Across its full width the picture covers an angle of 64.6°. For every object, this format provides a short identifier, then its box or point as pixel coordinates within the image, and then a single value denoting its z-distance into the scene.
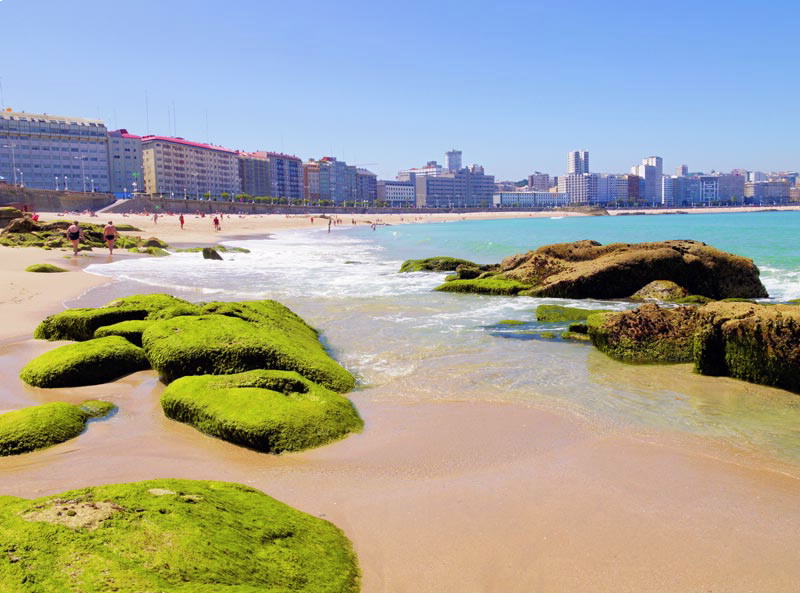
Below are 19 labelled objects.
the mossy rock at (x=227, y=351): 7.70
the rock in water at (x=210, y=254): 30.72
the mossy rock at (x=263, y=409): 5.83
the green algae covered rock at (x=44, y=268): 20.68
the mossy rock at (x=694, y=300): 15.20
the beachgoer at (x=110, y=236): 31.03
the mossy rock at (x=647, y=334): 9.91
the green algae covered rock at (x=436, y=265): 24.78
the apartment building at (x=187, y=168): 172.88
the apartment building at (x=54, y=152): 153.75
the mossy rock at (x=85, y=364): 7.80
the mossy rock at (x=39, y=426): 5.62
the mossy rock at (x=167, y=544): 2.82
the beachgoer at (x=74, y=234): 28.83
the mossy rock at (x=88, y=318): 10.12
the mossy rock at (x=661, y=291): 16.28
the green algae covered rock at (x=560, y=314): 13.30
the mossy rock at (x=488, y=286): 17.81
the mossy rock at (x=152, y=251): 33.06
